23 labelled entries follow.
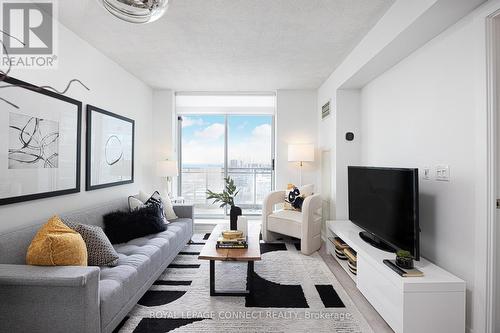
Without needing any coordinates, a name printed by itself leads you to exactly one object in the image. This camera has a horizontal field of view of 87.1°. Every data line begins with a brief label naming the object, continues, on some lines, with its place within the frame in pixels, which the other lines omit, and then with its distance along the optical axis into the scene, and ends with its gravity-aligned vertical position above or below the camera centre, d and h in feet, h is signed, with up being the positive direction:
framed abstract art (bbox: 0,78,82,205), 6.47 +0.69
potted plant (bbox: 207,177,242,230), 9.59 -1.41
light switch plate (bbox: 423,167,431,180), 7.31 -0.09
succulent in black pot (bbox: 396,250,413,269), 6.24 -2.15
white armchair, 11.64 -2.49
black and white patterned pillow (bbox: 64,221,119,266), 6.84 -2.09
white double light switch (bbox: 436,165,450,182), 6.61 -0.08
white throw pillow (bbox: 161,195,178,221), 12.12 -1.90
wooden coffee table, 7.49 -2.51
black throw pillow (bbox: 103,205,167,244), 9.04 -2.00
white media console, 5.67 -2.90
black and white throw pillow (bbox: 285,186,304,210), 13.44 -1.53
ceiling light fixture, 4.47 +2.77
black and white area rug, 6.57 -3.87
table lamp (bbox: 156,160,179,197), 14.15 -0.03
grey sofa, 4.84 -2.50
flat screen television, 6.66 -1.11
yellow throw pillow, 5.42 -1.74
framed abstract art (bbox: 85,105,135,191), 9.64 +0.78
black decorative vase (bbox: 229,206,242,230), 9.65 -1.74
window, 17.03 +1.10
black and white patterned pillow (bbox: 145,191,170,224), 10.72 -1.41
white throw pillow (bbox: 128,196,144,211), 10.95 -1.47
